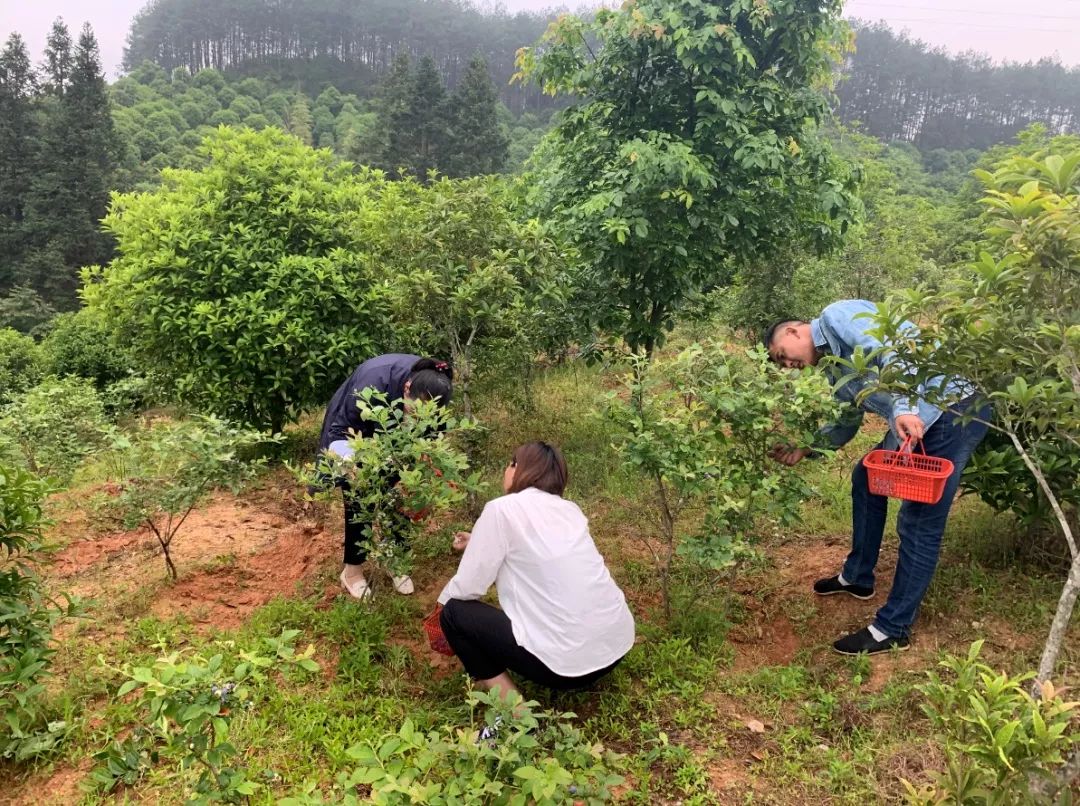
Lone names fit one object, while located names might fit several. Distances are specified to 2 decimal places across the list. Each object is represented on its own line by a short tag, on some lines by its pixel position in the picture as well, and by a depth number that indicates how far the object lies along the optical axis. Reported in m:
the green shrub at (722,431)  2.72
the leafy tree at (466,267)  3.84
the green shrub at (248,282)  5.11
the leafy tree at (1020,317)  1.79
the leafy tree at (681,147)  4.20
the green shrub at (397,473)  2.71
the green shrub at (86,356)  13.57
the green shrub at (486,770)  1.54
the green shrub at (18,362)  13.63
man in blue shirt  2.76
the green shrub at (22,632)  2.14
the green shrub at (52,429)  5.00
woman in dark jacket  3.12
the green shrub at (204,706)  1.53
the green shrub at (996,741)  1.46
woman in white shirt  2.39
